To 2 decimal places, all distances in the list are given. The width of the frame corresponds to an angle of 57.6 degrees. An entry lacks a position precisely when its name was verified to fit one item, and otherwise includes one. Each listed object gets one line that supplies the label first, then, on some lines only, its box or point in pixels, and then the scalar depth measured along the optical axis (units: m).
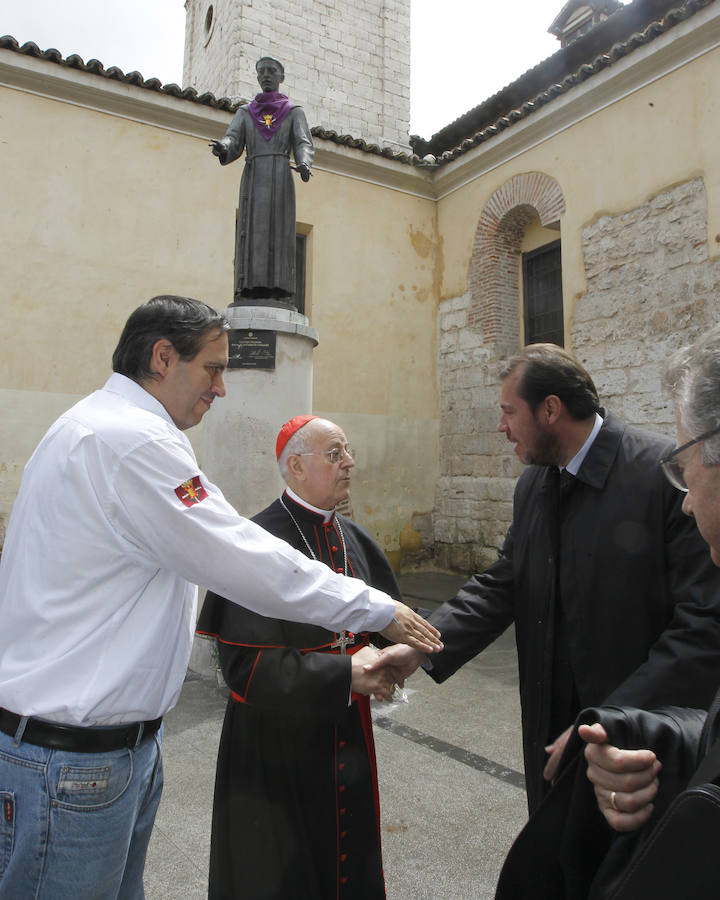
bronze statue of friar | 5.58
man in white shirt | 1.38
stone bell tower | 12.53
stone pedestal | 5.07
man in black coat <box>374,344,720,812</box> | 1.82
